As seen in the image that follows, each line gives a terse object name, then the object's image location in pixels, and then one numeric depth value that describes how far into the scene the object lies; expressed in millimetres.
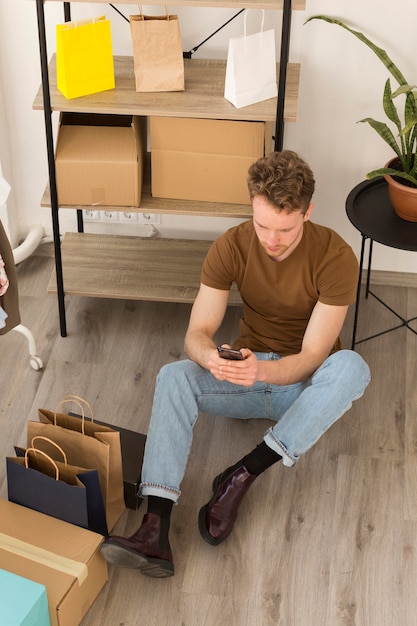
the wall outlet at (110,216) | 3365
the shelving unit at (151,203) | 2611
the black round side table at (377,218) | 2752
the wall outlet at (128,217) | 3365
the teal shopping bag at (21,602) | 2066
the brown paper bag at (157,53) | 2568
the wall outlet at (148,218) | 3367
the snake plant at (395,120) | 2645
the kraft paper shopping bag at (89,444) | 2355
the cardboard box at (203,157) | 2723
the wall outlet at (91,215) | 3377
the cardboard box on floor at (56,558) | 2195
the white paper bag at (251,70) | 2555
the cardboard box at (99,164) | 2781
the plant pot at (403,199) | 2746
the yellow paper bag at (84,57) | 2594
